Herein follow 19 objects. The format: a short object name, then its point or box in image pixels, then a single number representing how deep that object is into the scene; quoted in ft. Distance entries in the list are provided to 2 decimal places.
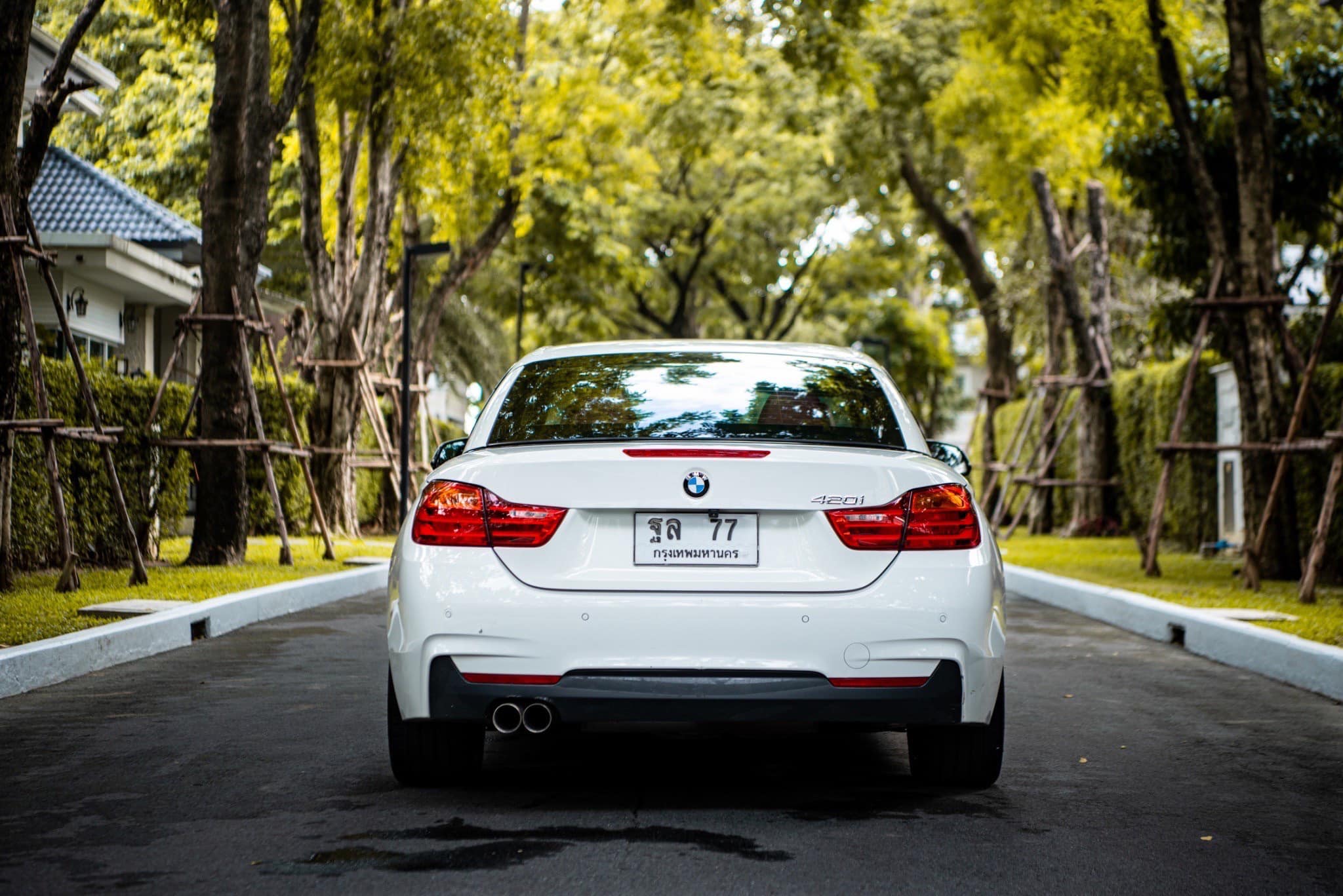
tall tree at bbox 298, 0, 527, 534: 68.85
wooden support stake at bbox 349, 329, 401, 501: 72.90
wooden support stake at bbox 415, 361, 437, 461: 93.71
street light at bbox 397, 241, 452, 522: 71.46
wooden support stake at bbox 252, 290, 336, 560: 55.67
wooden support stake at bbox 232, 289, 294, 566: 51.26
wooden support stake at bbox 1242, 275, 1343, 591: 42.04
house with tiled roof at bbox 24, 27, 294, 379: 70.08
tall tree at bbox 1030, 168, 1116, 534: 82.94
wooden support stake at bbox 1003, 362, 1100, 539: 75.31
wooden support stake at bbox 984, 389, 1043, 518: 80.84
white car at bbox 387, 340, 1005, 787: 16.34
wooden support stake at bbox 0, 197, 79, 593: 36.96
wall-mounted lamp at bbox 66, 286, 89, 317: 75.66
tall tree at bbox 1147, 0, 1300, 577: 47.73
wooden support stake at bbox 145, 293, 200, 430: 50.80
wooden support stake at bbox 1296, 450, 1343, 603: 38.42
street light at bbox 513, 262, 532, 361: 125.70
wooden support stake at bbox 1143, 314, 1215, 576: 48.83
